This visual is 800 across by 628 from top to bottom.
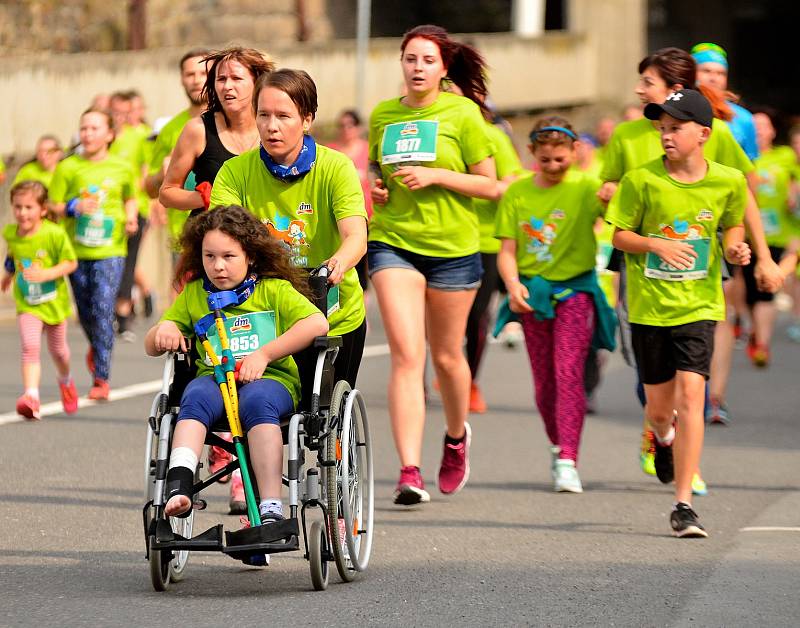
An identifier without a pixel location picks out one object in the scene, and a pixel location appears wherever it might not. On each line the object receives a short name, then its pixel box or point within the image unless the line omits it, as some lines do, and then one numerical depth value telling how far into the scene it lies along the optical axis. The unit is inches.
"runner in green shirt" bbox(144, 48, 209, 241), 756.0
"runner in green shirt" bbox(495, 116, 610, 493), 742.5
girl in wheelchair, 502.0
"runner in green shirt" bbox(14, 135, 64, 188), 1268.5
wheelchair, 489.7
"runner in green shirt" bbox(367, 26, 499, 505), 684.7
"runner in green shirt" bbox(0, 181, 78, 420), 919.0
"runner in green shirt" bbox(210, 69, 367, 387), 556.7
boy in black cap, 629.3
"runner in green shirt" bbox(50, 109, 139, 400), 980.6
